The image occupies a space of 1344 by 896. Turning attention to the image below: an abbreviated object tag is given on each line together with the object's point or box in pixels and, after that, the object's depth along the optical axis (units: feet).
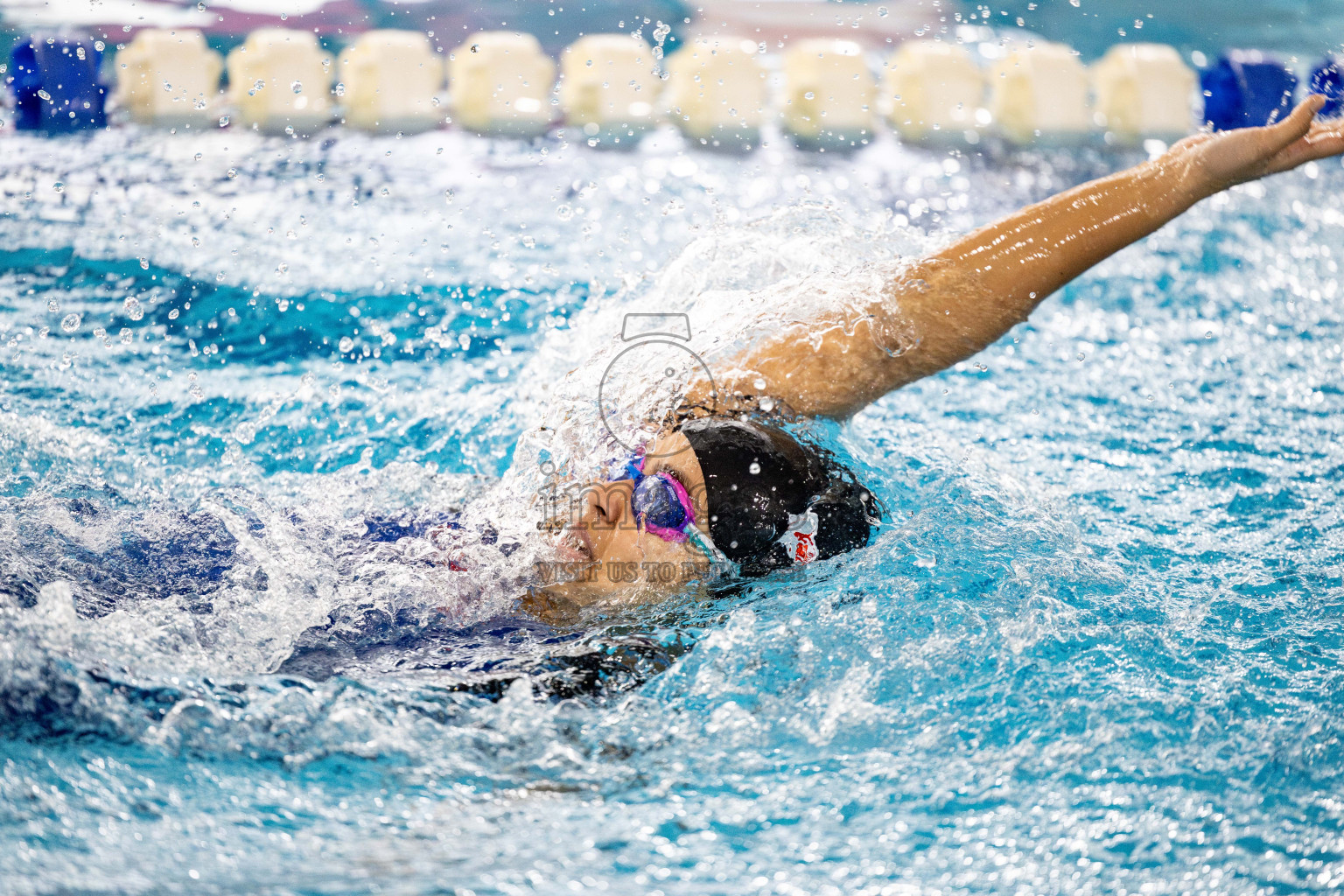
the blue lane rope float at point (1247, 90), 39.96
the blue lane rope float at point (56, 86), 35.99
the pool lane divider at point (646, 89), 38.14
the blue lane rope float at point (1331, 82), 25.53
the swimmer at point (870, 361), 11.79
